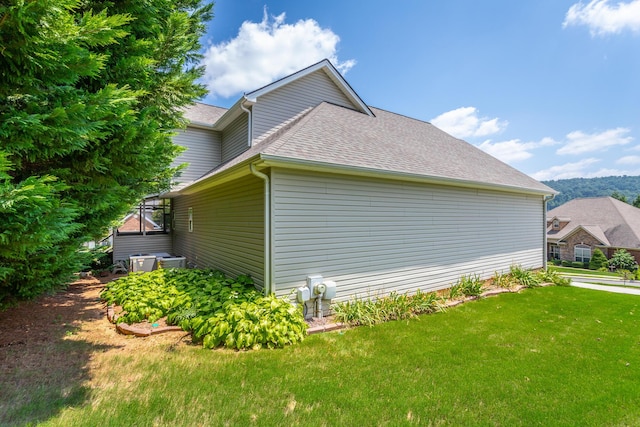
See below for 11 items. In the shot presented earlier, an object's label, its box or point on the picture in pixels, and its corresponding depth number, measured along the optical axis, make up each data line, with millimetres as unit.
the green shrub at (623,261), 28766
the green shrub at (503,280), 9025
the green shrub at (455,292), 7641
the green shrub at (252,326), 4465
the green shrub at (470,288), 7945
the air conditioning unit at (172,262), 10383
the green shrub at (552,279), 10267
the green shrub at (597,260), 30062
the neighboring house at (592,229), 31000
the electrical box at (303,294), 5504
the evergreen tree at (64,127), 2512
